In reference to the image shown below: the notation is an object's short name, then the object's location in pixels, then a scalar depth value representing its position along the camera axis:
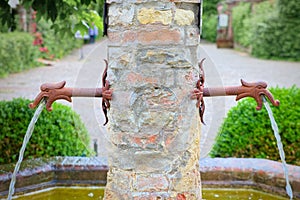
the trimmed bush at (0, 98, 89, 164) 4.61
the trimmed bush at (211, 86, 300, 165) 4.74
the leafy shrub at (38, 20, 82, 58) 17.28
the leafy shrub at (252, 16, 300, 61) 18.03
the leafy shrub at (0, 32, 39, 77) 13.15
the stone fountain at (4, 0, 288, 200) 2.66
